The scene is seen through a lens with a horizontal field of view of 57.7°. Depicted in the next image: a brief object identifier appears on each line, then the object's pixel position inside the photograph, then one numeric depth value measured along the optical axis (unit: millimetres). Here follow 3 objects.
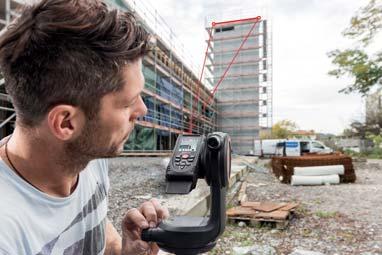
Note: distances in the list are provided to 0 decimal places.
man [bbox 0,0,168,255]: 844
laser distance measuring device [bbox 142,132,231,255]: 896
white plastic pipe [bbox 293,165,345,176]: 8992
